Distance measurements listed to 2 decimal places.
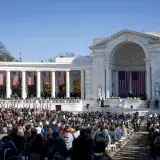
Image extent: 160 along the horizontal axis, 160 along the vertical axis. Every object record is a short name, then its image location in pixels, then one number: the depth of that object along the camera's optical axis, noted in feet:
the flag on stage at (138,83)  257.55
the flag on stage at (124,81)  261.24
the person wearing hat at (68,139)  53.31
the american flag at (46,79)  262.88
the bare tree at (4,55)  361.51
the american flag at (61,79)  263.70
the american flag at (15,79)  254.68
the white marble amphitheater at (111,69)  238.27
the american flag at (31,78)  257.34
